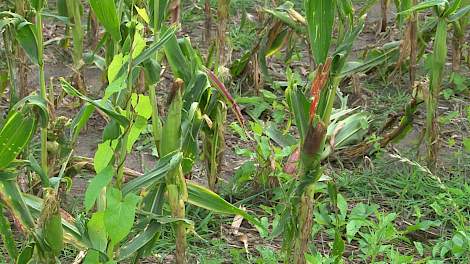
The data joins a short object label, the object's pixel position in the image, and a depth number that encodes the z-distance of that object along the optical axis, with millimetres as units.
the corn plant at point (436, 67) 4836
